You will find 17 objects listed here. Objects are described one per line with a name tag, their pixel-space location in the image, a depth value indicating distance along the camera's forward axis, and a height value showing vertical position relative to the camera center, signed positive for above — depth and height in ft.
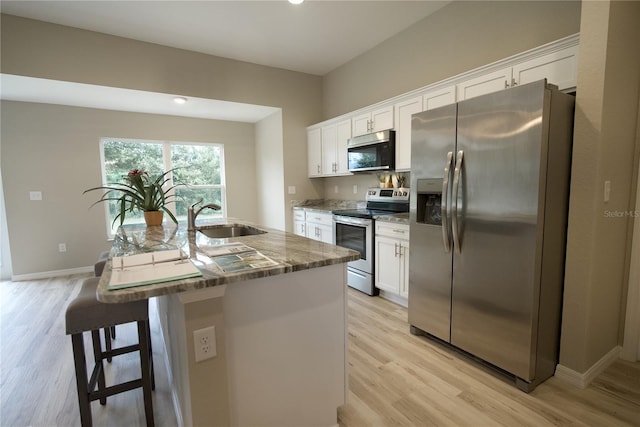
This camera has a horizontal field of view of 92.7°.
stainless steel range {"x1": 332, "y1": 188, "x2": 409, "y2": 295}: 10.50 -1.58
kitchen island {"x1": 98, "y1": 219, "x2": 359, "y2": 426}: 3.63 -2.07
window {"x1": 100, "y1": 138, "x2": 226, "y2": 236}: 14.82 +1.13
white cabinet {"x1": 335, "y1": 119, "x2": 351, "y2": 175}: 12.66 +1.64
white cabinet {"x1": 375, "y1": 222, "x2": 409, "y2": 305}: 9.23 -2.36
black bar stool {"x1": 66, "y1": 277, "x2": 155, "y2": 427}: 4.35 -2.02
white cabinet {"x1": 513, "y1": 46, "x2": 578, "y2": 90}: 6.43 +2.51
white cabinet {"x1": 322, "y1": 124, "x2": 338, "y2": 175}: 13.51 +1.67
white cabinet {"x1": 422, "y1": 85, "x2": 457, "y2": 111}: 8.67 +2.52
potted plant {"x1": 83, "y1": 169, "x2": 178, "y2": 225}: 7.52 -0.23
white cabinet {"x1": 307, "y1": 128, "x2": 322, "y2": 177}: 14.57 +1.64
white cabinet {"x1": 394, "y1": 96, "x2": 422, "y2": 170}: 9.93 +1.80
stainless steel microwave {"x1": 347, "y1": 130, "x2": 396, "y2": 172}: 10.66 +1.22
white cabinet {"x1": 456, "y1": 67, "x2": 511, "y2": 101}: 7.55 +2.56
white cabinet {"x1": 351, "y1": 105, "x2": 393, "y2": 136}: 10.76 +2.37
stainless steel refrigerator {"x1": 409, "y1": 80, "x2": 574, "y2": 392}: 5.49 -0.81
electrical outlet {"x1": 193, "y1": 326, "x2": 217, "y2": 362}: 3.60 -1.85
